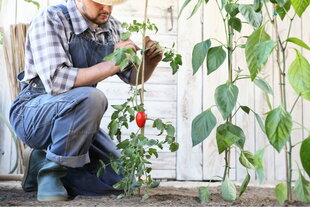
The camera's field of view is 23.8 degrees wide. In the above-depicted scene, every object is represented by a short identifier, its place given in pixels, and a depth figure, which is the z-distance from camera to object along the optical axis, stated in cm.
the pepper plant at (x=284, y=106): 283
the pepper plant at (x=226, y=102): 304
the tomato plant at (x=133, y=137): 325
